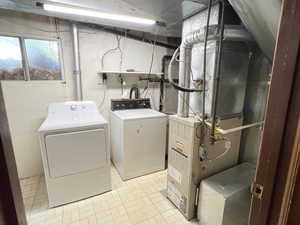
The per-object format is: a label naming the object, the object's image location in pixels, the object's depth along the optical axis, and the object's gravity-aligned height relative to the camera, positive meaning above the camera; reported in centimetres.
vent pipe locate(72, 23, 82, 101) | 246 +18
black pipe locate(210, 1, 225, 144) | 135 -1
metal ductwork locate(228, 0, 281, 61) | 98 +39
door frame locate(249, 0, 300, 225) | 50 -12
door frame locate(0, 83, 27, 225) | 52 -34
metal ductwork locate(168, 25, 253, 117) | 149 +34
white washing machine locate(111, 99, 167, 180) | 239 -96
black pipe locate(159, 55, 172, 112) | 327 -4
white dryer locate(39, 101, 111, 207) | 184 -92
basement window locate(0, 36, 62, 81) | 221 +23
